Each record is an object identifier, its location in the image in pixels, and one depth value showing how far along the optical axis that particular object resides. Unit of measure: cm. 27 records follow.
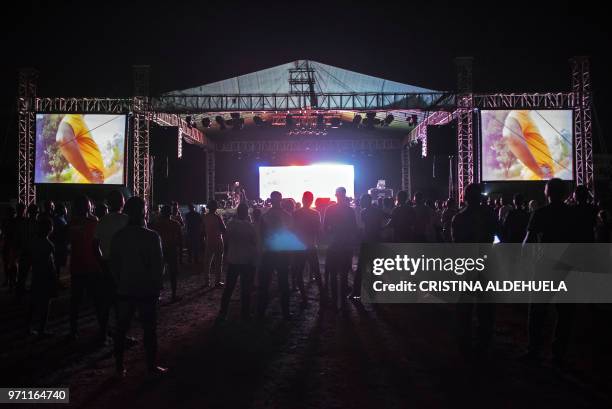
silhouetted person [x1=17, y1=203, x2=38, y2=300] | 629
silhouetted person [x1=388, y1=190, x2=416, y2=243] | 738
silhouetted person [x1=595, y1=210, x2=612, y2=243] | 748
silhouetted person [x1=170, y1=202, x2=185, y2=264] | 1180
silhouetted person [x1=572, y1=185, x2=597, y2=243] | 452
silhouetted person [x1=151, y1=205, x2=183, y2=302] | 746
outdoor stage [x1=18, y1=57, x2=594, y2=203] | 1505
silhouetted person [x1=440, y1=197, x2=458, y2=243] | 857
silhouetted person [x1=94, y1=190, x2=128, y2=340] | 479
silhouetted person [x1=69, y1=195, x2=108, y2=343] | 527
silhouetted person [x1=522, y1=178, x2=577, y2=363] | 443
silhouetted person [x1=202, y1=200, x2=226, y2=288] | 827
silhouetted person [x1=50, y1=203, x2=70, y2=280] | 844
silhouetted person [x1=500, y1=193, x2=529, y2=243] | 762
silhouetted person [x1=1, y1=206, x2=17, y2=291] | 784
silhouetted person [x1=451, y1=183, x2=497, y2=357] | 469
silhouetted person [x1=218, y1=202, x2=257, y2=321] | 608
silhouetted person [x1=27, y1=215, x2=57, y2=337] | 545
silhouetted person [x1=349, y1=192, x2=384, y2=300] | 759
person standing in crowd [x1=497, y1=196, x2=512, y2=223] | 1002
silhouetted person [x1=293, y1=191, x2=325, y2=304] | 735
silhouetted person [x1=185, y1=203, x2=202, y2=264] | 1157
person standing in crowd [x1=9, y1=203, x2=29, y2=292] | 746
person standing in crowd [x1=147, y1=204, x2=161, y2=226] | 1461
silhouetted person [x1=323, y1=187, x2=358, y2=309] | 714
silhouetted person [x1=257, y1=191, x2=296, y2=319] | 657
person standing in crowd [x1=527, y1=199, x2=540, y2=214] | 962
